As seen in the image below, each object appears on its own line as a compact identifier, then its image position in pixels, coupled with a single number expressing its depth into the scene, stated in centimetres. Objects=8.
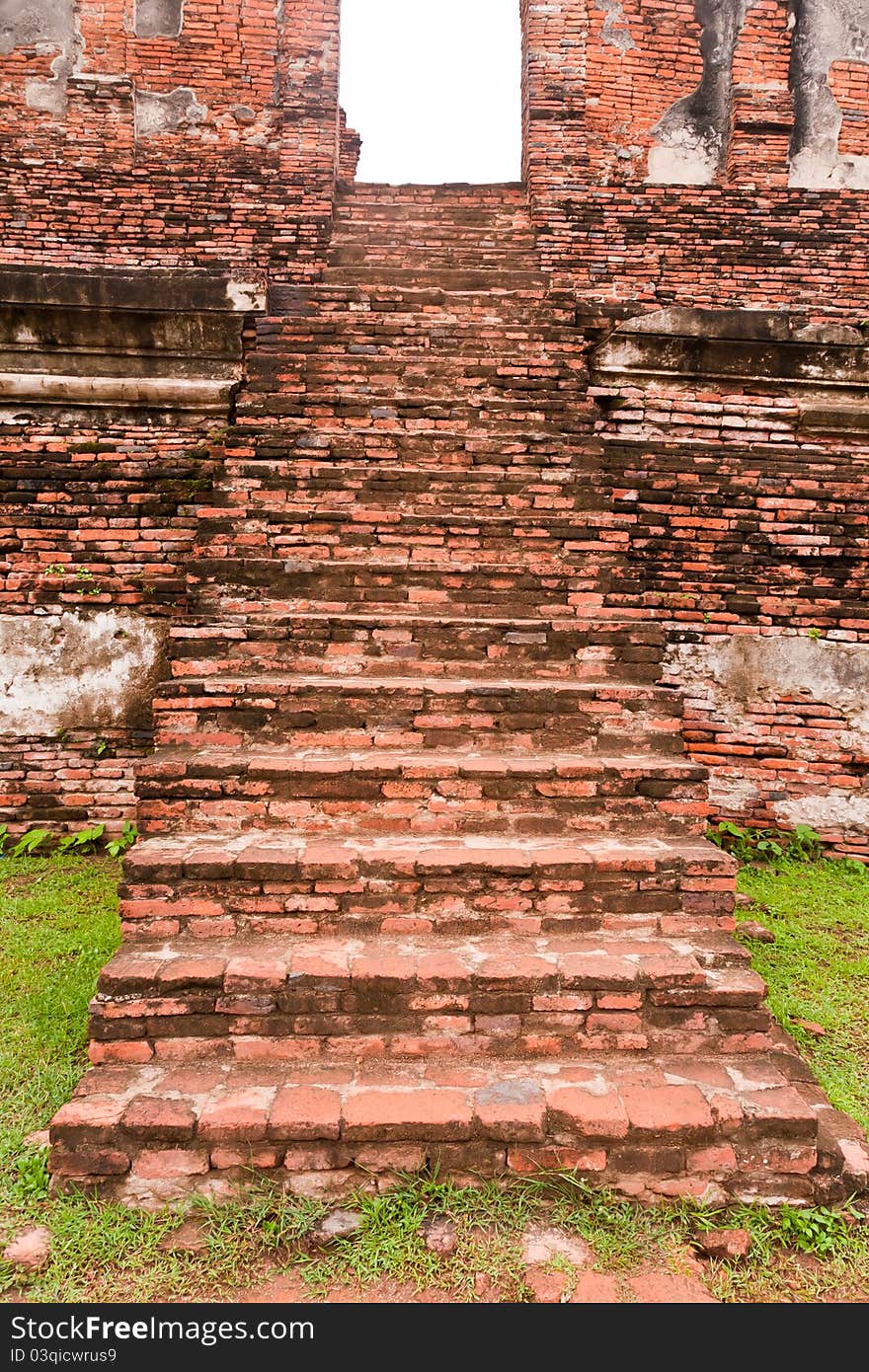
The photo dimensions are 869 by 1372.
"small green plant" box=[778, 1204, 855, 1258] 203
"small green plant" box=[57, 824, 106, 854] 429
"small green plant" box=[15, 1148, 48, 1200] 209
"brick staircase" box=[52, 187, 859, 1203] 215
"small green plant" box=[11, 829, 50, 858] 424
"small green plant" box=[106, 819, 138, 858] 427
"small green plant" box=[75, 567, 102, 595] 435
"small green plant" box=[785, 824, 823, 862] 445
